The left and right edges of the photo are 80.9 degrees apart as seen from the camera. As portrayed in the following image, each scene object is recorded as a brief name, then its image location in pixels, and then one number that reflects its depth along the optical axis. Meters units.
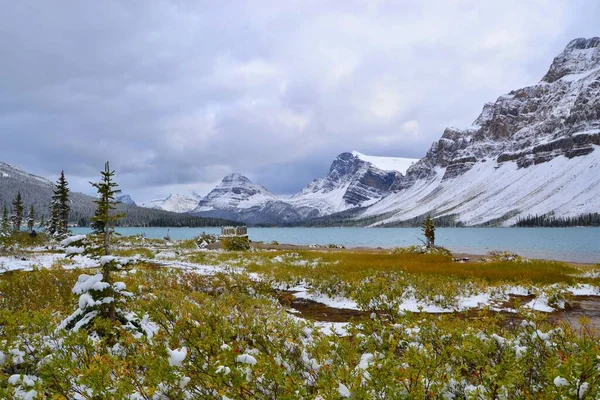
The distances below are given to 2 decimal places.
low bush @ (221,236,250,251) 40.41
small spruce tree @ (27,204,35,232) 79.33
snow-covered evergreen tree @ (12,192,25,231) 69.47
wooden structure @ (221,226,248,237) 57.75
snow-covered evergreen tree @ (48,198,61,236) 51.22
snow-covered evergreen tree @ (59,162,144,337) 7.41
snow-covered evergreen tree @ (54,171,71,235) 50.12
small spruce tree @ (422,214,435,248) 35.72
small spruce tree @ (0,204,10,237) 37.54
